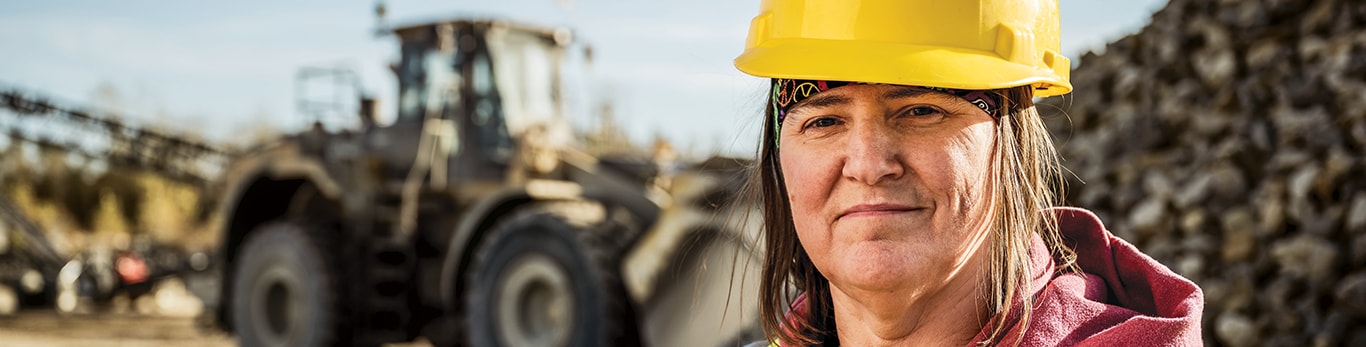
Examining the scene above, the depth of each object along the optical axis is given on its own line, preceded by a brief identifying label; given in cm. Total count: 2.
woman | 144
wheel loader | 625
